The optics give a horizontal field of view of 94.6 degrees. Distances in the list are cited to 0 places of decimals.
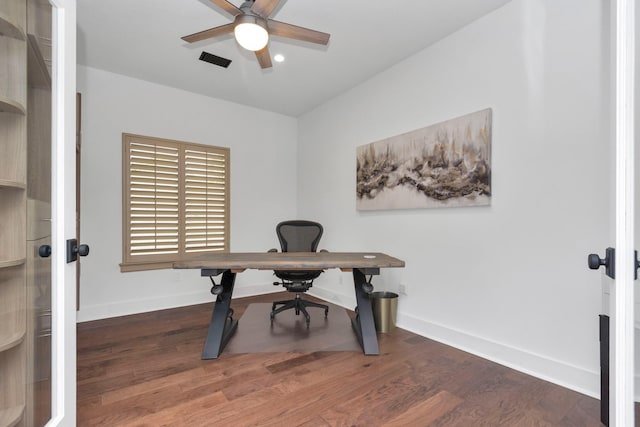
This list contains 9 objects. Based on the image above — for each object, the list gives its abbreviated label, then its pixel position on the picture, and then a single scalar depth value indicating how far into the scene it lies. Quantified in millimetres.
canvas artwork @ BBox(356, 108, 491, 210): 2326
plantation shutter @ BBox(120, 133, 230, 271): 3404
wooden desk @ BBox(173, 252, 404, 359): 2264
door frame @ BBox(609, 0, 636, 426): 925
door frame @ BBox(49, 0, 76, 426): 1163
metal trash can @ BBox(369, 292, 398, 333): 2822
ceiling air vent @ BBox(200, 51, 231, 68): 2943
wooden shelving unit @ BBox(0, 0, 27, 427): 1111
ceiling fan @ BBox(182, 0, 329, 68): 1846
